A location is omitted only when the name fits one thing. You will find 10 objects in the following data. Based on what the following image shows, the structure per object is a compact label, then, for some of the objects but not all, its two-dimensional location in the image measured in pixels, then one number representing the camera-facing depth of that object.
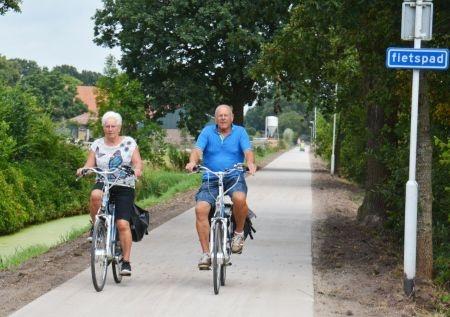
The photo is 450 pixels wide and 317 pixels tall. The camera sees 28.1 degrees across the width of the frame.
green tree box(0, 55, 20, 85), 95.94
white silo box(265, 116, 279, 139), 104.00
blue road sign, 8.38
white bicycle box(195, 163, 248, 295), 8.55
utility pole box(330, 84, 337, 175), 40.19
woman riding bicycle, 8.82
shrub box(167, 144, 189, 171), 39.50
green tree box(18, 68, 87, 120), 90.75
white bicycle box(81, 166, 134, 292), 8.46
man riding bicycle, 8.91
